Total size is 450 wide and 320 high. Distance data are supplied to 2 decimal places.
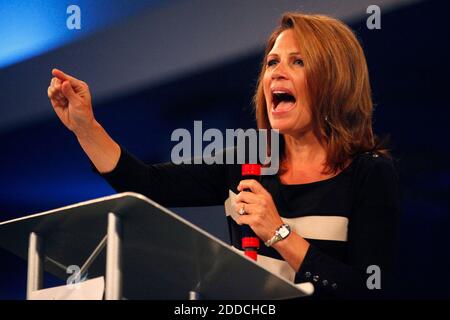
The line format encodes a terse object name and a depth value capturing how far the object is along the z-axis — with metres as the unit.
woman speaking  6.29
